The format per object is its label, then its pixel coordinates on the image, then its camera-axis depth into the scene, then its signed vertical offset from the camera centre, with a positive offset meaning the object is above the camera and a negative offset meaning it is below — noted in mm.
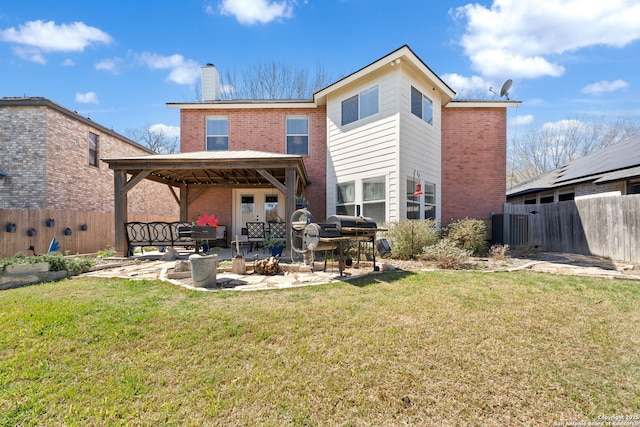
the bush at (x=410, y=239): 7578 -676
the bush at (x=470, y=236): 8547 -664
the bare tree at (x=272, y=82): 21438 +10578
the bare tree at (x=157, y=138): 30000 +8493
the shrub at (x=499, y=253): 7883 -1138
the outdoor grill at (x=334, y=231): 5398 -349
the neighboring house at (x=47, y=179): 9250 +1408
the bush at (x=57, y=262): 5570 -1034
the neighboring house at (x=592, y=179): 9633 +1555
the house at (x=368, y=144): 9078 +2836
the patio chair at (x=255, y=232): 10156 -661
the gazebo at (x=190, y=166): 8070 +1459
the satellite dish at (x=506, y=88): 11266 +5275
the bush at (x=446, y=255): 6559 -998
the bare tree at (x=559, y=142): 24062 +7036
